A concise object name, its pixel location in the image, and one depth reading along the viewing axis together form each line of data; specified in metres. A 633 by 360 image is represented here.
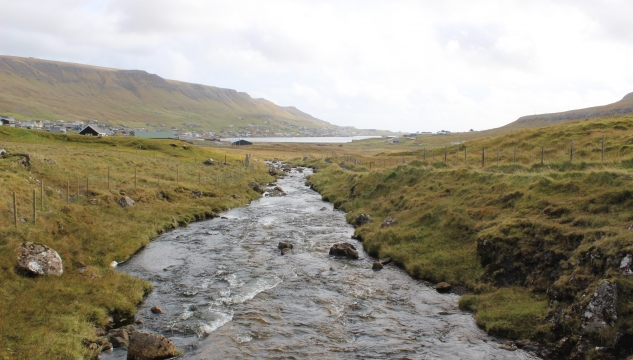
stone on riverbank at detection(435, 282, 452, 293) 24.84
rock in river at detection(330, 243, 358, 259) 31.56
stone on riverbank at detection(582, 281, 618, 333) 16.23
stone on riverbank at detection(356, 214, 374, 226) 42.12
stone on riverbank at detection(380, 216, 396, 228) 37.47
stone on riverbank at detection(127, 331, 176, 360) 16.83
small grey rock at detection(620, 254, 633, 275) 17.23
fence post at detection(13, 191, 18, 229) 25.86
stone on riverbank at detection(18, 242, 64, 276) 21.67
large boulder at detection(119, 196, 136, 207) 41.64
